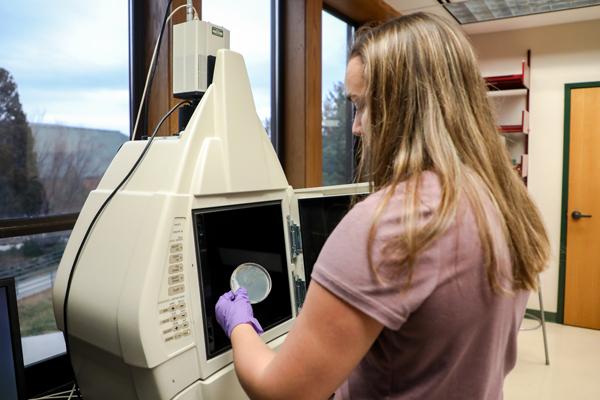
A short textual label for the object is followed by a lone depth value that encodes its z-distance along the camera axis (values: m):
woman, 0.63
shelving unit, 3.66
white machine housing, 0.81
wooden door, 3.71
